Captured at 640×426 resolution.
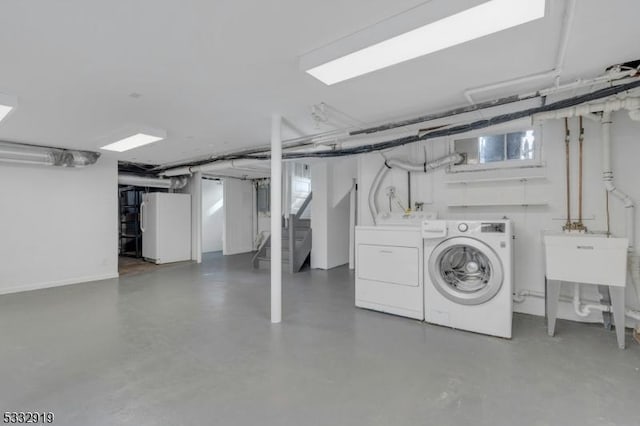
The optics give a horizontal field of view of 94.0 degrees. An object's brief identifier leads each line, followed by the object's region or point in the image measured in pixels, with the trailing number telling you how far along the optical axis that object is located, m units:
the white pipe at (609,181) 2.95
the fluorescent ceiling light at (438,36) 1.59
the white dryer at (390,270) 3.33
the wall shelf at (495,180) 3.39
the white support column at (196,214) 7.57
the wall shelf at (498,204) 3.38
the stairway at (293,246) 6.18
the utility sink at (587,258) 2.57
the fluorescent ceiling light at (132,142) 4.08
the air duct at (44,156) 4.46
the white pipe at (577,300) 2.90
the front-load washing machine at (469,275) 2.87
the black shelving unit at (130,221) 8.26
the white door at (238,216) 8.62
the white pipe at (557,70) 1.63
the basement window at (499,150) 3.49
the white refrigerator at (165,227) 7.11
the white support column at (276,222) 3.31
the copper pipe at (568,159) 3.26
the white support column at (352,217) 6.74
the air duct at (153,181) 6.85
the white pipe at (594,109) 2.50
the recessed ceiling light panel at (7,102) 2.72
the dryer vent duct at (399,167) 3.84
